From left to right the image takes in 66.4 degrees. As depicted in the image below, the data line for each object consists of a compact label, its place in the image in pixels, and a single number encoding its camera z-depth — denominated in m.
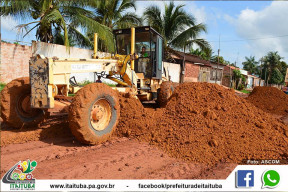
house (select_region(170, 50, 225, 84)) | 23.97
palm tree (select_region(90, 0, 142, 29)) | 16.80
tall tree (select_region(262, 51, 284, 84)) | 52.97
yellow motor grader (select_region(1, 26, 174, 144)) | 4.02
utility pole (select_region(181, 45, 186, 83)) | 22.80
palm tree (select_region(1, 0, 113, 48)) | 10.48
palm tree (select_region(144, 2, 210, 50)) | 19.33
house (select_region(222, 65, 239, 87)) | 32.84
